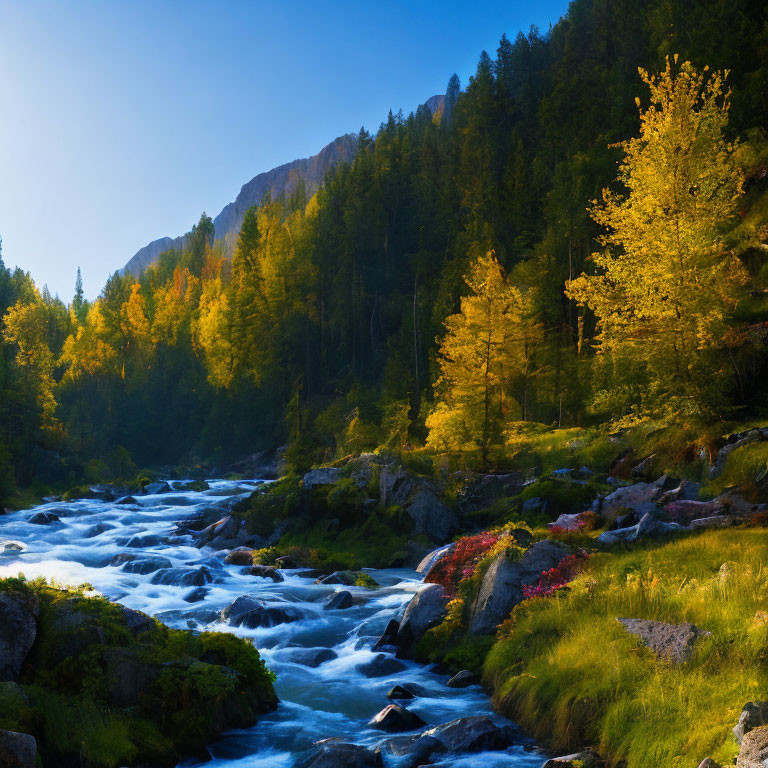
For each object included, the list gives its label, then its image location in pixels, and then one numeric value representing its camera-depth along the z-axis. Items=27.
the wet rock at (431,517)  25.87
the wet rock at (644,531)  14.23
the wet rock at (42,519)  34.35
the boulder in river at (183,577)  20.75
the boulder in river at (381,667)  13.27
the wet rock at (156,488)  47.51
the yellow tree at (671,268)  18.92
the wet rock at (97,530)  31.75
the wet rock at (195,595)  19.00
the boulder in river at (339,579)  21.33
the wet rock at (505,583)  13.10
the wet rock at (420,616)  14.23
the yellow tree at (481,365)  27.98
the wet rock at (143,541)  28.77
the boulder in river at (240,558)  24.97
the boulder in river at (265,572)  21.97
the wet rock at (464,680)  11.99
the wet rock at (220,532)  29.05
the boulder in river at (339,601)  18.00
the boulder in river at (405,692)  11.69
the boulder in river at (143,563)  23.20
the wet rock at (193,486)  49.38
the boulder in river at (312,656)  14.02
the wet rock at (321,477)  30.48
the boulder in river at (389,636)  14.58
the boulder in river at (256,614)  16.25
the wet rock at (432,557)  18.03
